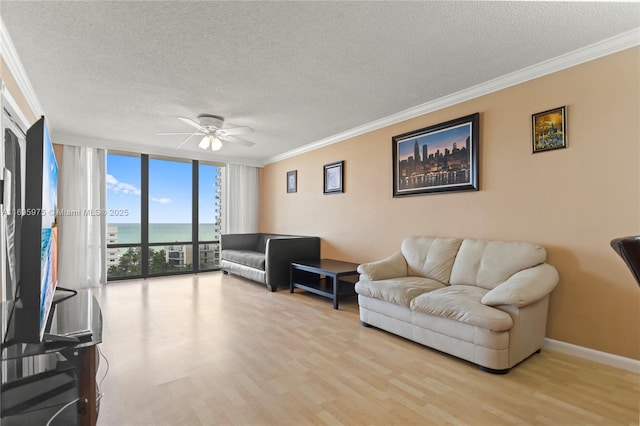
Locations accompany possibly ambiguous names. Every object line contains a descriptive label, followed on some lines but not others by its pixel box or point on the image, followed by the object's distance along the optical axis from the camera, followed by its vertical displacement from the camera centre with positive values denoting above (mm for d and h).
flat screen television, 1211 -93
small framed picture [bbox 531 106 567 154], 2718 +733
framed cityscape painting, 3362 +640
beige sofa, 2293 -686
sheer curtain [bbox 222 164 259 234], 6738 +356
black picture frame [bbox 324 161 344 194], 5045 +606
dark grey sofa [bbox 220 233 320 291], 4879 -717
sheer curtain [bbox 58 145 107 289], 5016 -21
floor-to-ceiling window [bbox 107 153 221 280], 5738 -2
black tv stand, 1364 -792
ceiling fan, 4016 +1133
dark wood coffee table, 4008 -953
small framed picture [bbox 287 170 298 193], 6141 +664
